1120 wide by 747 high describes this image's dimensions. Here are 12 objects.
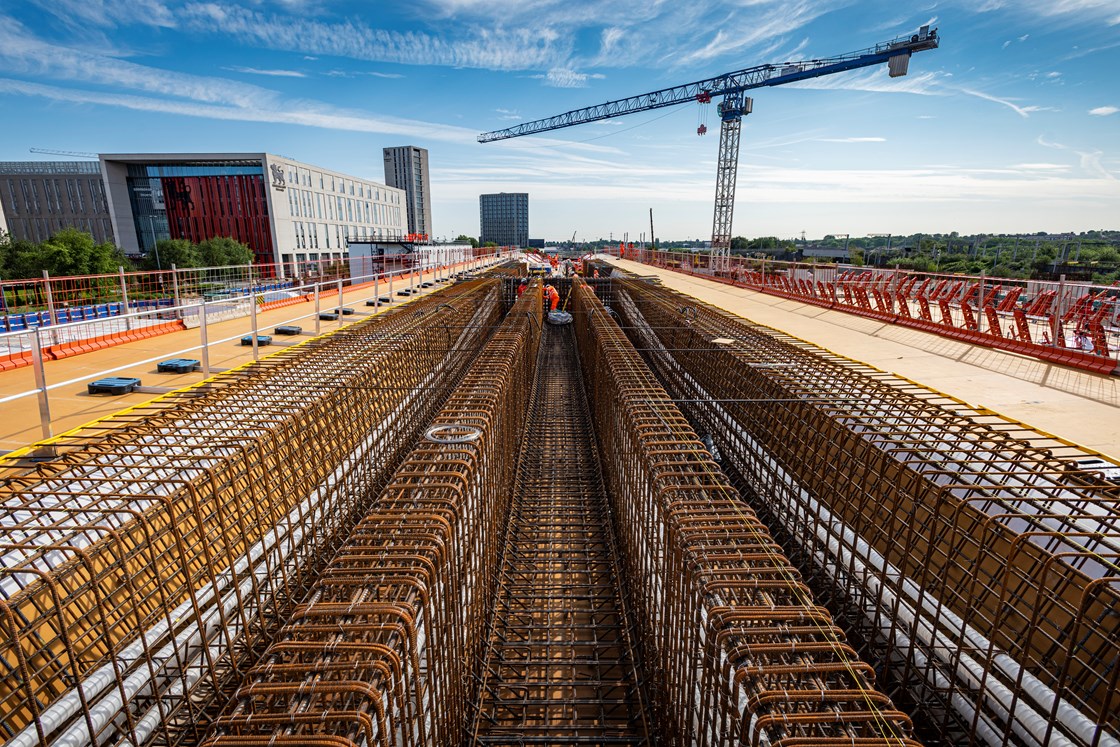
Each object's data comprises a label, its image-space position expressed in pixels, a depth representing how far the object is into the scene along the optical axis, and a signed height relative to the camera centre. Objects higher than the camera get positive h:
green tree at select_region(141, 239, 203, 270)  54.72 -0.41
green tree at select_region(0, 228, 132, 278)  42.03 -0.66
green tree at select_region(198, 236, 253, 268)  58.19 -0.31
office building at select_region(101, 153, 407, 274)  67.38 +6.68
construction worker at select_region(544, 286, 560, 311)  23.11 -2.06
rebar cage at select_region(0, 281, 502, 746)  2.91 -2.24
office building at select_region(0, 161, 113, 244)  86.94 +7.79
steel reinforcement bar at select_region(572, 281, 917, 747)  2.33 -2.03
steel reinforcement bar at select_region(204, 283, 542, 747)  2.30 -1.98
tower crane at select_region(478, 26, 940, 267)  58.97 +21.95
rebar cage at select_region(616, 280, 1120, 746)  3.08 -2.38
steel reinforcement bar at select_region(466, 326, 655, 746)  4.40 -3.92
